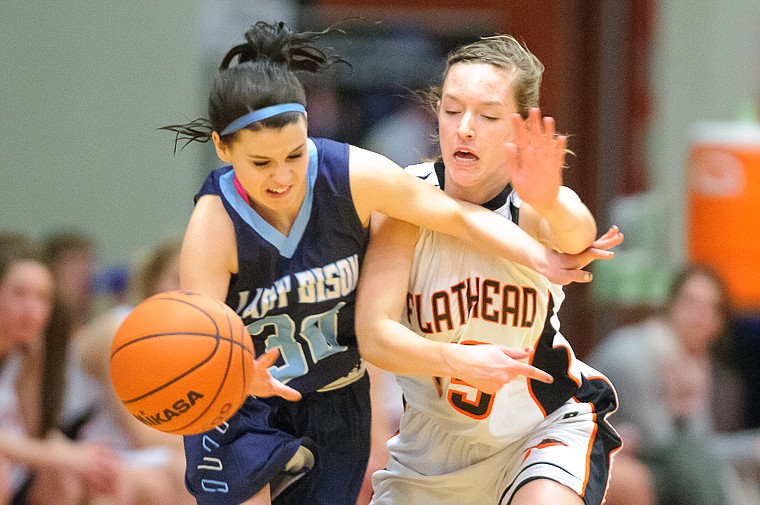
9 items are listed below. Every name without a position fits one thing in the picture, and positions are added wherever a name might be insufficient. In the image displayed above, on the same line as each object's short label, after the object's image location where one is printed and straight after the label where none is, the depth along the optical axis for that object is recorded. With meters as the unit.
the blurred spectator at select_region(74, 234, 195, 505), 11.55
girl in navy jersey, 6.86
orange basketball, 6.38
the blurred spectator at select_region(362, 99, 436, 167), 19.11
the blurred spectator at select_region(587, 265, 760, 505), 12.81
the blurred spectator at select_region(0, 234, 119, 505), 11.17
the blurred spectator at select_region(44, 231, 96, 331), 13.59
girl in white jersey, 6.96
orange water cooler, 15.14
